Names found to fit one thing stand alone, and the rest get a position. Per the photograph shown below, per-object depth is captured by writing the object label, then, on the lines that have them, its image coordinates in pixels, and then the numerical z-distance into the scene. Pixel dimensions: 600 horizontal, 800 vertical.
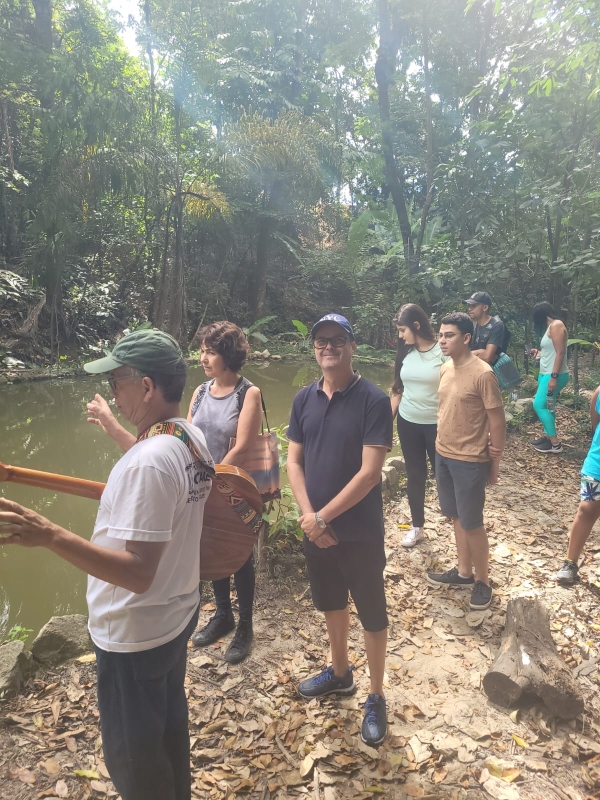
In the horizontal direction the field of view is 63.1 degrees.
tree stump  2.27
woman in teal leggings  5.57
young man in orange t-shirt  2.99
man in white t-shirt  1.24
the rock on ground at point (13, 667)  2.39
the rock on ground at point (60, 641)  2.64
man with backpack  5.08
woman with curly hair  2.70
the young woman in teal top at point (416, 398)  3.67
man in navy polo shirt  2.07
